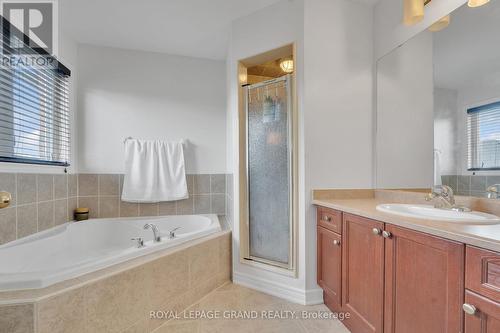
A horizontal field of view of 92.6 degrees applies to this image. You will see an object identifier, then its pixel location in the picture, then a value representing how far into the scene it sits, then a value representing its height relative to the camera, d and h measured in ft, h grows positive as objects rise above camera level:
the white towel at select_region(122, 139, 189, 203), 8.44 -0.24
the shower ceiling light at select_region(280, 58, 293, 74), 7.81 +3.36
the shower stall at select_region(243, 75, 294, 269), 6.51 -0.20
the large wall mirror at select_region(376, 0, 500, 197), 4.02 +1.17
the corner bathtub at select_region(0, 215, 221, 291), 3.78 -1.95
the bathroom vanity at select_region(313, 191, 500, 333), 2.48 -1.46
